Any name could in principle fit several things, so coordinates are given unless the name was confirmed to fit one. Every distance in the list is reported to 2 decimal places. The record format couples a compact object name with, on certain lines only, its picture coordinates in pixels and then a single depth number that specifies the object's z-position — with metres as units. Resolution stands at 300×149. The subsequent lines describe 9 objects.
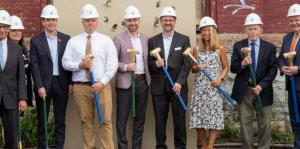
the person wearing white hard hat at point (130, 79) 8.20
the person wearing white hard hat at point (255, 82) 8.16
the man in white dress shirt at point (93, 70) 7.83
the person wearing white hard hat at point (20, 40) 8.12
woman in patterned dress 8.17
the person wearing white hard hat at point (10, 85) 7.32
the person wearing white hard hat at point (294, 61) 7.79
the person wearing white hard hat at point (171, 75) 8.22
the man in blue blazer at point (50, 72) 7.92
